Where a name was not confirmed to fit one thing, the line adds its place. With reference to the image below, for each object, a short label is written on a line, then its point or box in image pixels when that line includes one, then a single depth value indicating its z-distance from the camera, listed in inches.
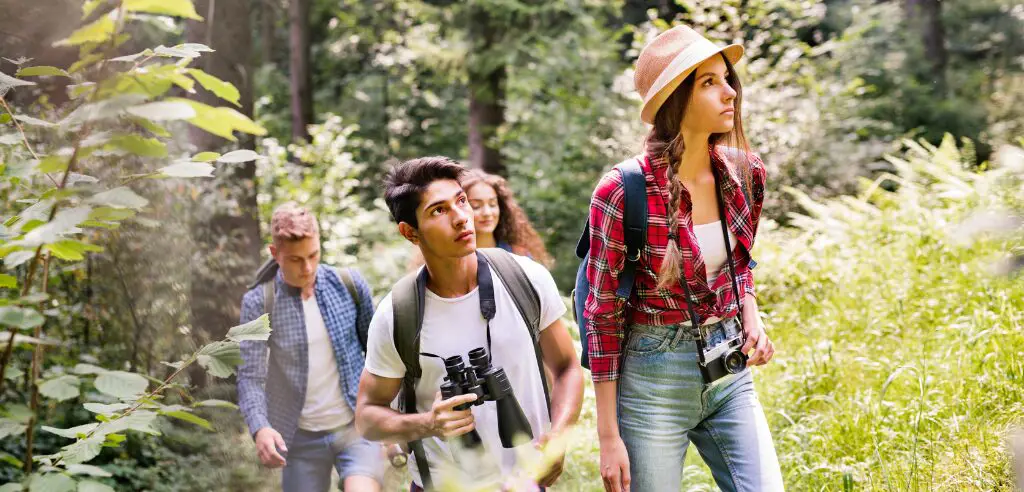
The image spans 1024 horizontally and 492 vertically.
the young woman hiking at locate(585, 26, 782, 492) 108.0
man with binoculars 116.7
